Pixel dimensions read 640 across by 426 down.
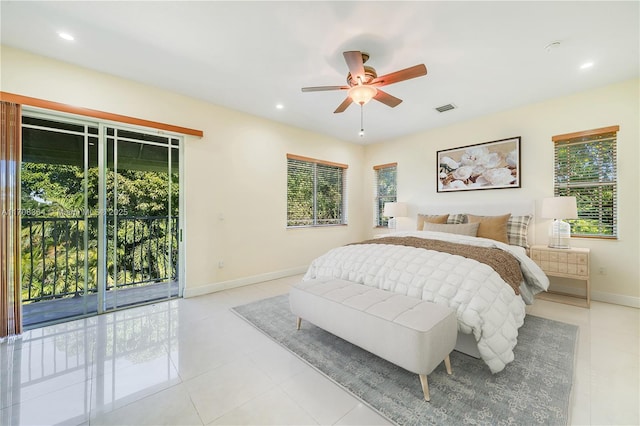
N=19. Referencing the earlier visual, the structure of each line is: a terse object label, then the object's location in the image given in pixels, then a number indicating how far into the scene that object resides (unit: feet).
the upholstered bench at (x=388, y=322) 5.11
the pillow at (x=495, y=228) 11.49
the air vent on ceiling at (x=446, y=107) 12.06
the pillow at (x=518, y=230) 11.57
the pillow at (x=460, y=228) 11.88
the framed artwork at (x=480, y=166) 12.61
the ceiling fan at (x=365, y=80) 7.08
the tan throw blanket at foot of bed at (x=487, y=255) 7.54
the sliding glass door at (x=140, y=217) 9.90
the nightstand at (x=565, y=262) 9.98
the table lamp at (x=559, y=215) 10.19
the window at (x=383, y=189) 17.85
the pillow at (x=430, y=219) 13.61
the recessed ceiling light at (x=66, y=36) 7.35
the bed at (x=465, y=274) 5.89
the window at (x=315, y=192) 15.57
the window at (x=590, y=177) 10.47
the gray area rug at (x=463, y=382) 4.78
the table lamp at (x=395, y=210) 15.87
